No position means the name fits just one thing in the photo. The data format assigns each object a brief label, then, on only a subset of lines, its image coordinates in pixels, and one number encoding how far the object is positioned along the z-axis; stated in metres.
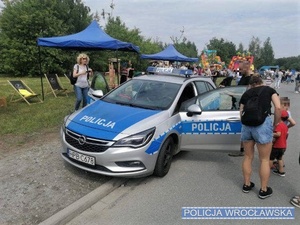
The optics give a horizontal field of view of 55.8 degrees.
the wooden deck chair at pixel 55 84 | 12.12
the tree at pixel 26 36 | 25.23
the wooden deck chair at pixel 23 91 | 9.90
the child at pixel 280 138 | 4.34
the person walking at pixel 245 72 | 6.05
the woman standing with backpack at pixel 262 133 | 3.51
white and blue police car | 3.78
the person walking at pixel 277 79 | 24.69
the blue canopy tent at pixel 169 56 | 19.92
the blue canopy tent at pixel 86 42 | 10.57
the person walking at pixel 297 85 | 20.00
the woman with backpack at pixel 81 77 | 7.92
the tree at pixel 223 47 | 83.06
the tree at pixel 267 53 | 118.44
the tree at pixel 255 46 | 117.06
